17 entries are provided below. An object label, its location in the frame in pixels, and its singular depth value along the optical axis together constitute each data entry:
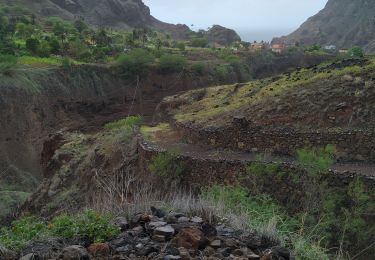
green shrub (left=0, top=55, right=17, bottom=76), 37.06
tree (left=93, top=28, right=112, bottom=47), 59.38
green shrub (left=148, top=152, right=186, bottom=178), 14.93
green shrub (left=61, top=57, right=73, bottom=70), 44.19
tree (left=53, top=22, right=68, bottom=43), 57.09
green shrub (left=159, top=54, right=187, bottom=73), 50.25
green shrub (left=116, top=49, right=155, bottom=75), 48.06
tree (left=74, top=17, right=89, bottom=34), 71.05
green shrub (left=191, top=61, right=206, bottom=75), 51.28
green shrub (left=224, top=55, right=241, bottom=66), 57.79
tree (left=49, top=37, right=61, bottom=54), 51.94
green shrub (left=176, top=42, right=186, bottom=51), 66.64
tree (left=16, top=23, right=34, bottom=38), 57.12
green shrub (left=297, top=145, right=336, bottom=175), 11.83
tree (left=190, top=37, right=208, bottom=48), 80.56
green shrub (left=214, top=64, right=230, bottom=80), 52.31
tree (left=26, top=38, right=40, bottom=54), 48.28
